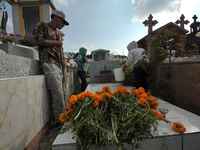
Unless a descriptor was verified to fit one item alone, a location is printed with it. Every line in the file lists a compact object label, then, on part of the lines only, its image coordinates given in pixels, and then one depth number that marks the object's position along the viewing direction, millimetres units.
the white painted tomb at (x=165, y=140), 915
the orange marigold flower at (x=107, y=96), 1287
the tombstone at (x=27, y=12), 5184
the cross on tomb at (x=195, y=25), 10092
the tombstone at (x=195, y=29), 10077
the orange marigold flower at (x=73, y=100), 1105
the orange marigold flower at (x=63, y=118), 1132
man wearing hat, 1896
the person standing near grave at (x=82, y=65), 3970
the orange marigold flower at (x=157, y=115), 1058
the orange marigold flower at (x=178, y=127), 989
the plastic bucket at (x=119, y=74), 3581
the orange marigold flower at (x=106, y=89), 1596
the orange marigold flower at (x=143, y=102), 1163
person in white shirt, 2811
